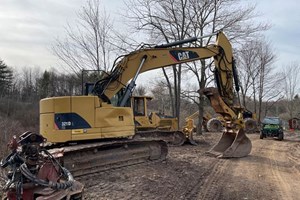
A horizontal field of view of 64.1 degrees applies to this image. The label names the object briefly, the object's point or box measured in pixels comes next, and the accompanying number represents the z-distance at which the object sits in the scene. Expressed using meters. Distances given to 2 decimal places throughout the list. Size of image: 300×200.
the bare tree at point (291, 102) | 39.85
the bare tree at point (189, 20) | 17.78
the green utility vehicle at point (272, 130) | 16.98
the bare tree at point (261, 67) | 30.20
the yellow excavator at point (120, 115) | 6.65
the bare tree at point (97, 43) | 14.56
